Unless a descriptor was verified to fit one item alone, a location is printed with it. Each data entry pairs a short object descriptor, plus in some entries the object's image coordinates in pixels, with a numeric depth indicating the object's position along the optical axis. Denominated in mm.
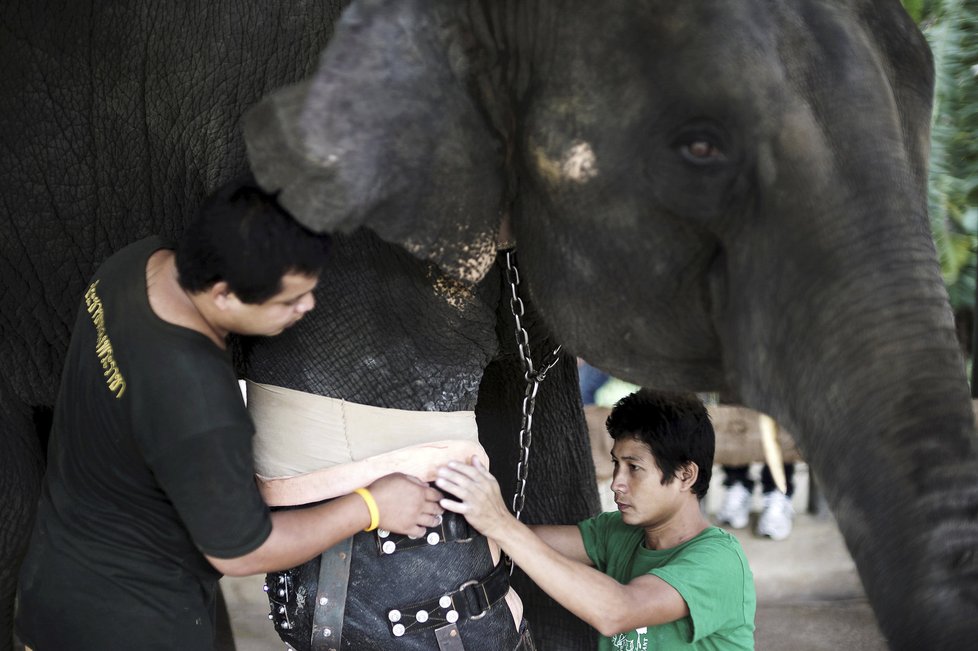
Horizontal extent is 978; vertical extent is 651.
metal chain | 1943
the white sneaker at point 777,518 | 4512
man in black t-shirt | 1617
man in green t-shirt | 2064
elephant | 1330
